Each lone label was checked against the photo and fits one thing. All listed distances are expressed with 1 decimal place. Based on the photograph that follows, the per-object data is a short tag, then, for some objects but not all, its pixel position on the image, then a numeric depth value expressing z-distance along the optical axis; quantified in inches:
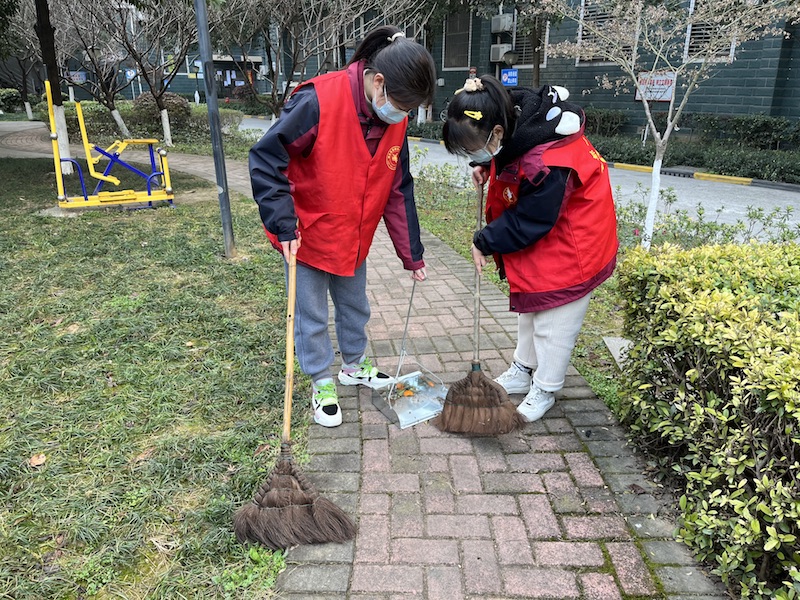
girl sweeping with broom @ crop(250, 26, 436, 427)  88.7
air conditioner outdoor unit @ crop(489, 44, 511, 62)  743.7
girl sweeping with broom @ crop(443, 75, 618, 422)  89.4
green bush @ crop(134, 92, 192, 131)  656.4
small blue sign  630.5
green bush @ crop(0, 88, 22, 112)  1052.5
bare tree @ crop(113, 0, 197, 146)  523.5
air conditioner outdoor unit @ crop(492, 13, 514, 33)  736.3
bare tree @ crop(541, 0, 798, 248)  197.2
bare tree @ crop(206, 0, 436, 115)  455.8
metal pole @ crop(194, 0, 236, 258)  184.4
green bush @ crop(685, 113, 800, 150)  466.0
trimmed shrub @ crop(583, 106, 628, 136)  595.2
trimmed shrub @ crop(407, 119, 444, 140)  732.7
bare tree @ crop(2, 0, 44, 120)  653.3
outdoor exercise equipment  270.5
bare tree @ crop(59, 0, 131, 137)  520.7
